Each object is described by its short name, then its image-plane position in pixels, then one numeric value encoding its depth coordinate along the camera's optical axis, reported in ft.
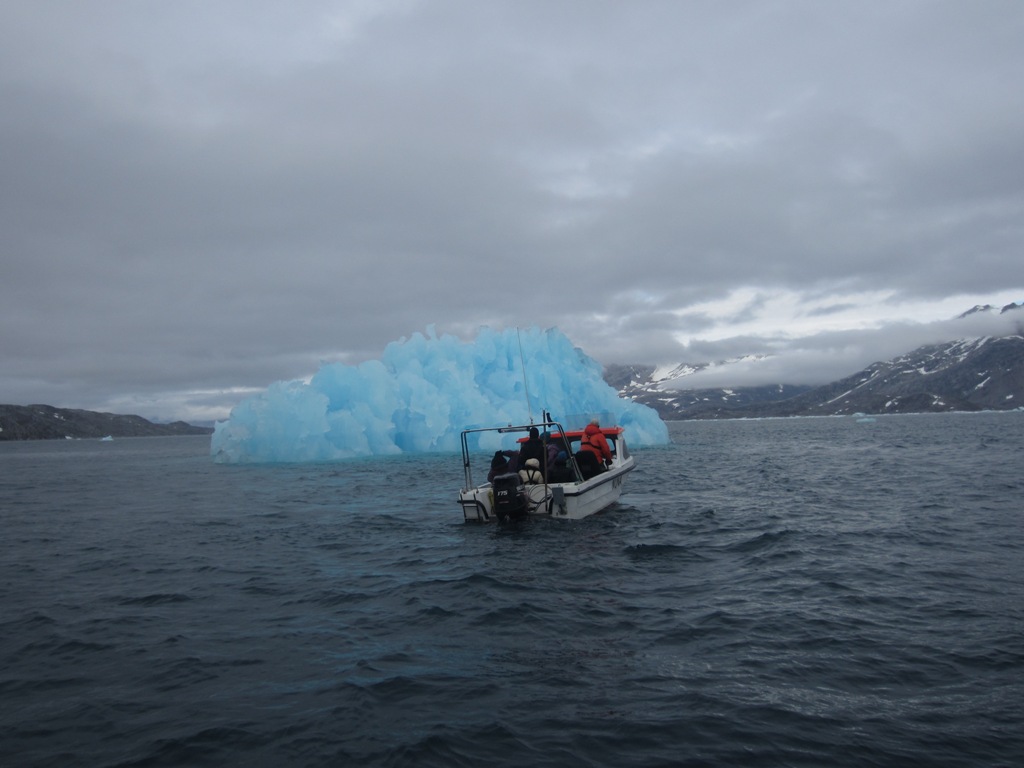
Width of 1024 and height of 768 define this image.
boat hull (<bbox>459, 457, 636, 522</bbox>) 44.70
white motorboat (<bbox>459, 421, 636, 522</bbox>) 43.29
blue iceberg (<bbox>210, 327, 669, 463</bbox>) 121.08
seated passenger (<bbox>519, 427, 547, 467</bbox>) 46.91
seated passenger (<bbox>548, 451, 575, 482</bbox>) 48.24
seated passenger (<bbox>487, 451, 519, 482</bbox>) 46.09
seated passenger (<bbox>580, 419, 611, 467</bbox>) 51.29
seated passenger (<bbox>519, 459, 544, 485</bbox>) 46.24
